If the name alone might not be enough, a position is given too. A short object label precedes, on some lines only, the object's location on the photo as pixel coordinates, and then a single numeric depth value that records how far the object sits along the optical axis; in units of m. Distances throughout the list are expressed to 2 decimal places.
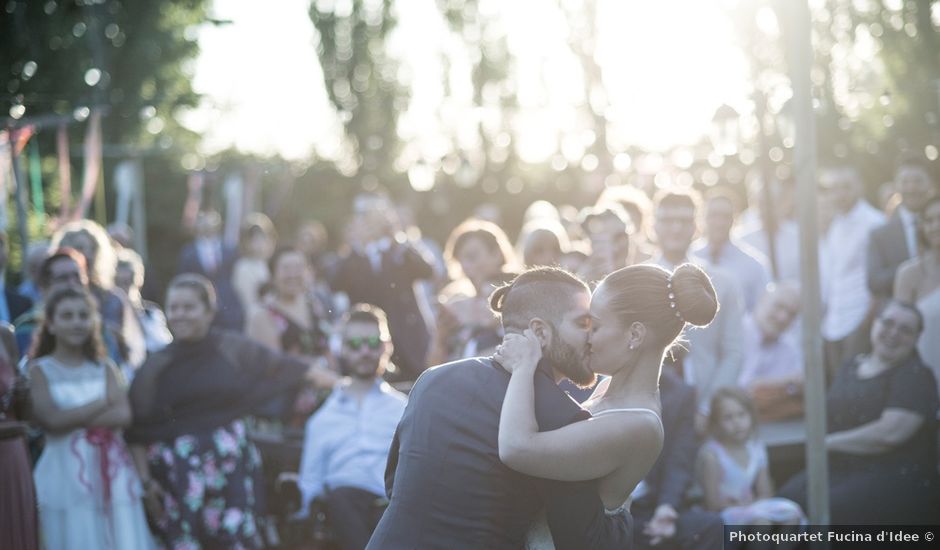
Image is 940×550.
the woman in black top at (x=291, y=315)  9.52
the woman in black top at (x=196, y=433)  7.44
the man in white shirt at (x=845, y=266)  9.14
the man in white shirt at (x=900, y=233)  8.77
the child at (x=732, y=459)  7.52
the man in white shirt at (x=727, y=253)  8.74
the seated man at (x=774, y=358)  8.73
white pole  6.39
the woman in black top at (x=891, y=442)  7.30
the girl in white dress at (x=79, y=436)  7.05
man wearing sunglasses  7.40
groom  3.93
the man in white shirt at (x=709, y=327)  7.51
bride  3.85
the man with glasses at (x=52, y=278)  7.74
